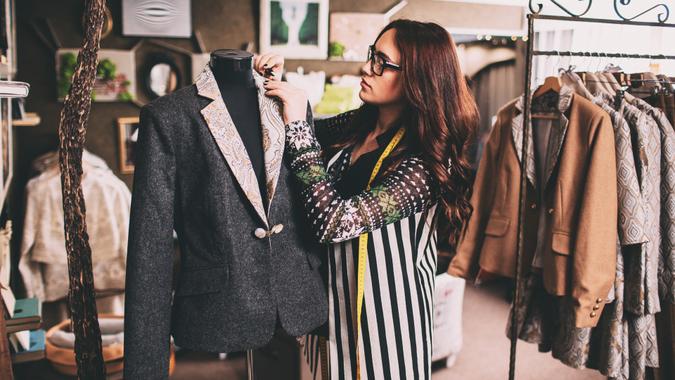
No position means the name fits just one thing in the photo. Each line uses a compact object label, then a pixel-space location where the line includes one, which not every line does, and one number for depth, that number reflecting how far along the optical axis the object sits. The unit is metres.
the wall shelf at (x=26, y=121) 2.69
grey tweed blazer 1.18
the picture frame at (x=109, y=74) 3.71
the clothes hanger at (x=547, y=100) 2.07
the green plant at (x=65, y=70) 3.70
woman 1.39
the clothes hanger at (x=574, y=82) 2.06
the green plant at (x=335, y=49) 4.34
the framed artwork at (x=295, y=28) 4.16
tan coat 1.89
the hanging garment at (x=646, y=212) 1.95
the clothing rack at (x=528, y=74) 1.84
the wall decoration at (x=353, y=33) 4.36
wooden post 1.26
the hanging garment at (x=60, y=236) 3.10
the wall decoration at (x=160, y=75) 3.93
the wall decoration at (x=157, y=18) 3.84
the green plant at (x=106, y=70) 3.79
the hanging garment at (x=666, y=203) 1.99
